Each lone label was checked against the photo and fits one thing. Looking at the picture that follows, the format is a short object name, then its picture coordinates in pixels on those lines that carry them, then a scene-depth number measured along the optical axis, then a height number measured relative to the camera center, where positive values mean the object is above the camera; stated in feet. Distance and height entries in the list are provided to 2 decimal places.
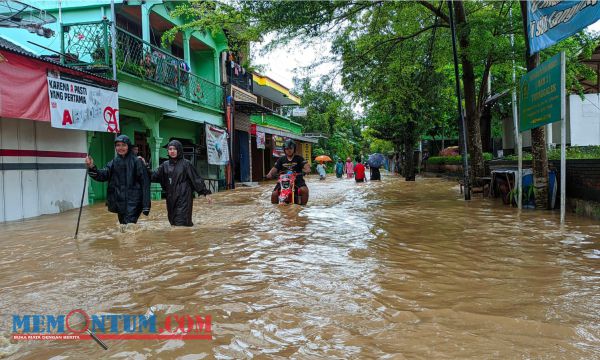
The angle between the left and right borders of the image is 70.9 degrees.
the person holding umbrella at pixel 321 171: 94.38 -1.31
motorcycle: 31.92 -1.84
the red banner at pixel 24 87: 25.52 +5.37
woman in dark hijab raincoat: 21.67 -0.59
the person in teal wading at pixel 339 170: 100.37 -1.22
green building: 36.04 +10.08
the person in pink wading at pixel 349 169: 100.07 -1.17
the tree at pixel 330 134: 136.67 +11.68
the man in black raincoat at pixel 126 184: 20.76 -0.70
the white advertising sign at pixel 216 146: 55.52 +2.97
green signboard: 22.94 +3.92
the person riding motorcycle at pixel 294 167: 29.81 -0.09
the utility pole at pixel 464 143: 35.77 +1.70
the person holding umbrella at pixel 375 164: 85.20 -0.09
